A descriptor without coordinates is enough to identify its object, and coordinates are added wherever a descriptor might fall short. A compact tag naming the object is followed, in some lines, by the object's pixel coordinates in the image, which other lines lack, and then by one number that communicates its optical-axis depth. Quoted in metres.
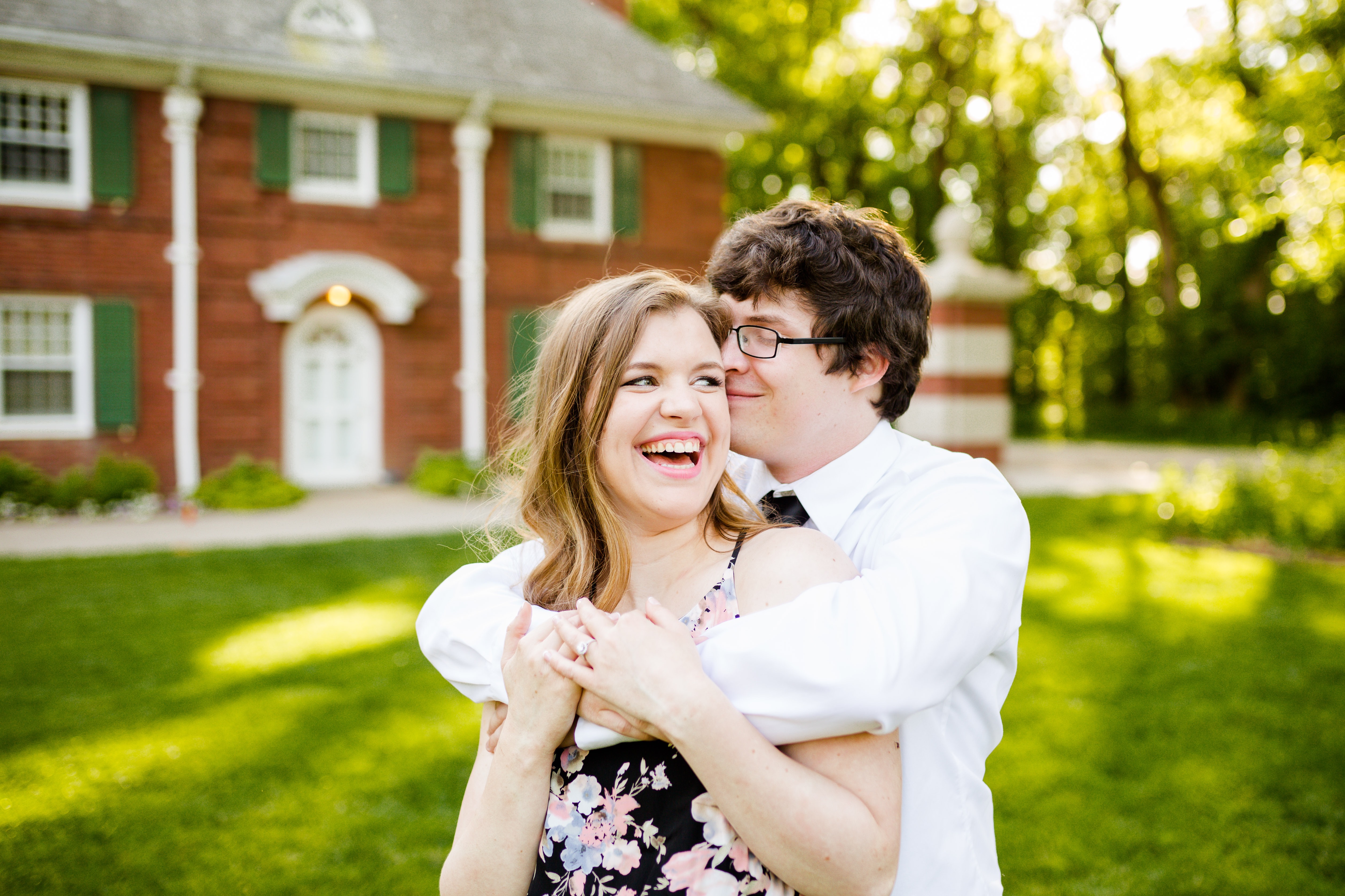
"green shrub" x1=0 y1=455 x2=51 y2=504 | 12.20
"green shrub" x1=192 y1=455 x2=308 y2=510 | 12.78
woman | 1.47
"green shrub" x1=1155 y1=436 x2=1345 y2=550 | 9.05
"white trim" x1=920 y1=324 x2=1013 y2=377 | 10.15
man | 1.43
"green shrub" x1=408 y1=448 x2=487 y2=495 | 13.56
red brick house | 13.17
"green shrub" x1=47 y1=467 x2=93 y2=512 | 12.34
